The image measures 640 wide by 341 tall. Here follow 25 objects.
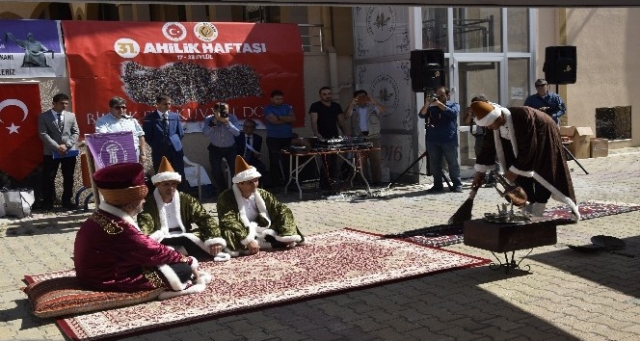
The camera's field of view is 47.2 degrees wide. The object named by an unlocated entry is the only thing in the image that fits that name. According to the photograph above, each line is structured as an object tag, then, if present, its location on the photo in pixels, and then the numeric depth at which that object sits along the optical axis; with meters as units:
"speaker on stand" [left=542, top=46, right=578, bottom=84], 12.16
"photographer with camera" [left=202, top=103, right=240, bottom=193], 10.34
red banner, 10.47
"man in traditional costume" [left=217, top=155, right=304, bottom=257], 6.90
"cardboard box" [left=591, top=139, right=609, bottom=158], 14.77
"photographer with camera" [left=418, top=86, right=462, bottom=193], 10.50
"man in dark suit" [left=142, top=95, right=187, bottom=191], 9.58
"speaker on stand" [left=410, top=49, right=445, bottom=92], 10.51
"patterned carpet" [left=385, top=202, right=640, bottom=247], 7.05
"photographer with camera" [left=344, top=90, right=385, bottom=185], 11.59
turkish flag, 10.00
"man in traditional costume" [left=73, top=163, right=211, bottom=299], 5.16
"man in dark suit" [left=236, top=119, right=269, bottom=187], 11.16
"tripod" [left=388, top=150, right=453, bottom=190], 10.88
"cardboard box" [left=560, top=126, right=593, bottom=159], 14.59
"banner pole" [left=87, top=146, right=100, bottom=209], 8.49
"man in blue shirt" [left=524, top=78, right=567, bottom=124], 11.55
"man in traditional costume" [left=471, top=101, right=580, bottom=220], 6.33
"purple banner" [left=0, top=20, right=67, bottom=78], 9.90
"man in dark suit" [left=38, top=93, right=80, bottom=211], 9.70
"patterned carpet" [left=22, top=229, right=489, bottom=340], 4.95
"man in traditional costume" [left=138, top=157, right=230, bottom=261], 6.69
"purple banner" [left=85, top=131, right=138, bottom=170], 8.50
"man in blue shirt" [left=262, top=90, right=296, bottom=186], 11.33
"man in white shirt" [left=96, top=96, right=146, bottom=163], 9.10
